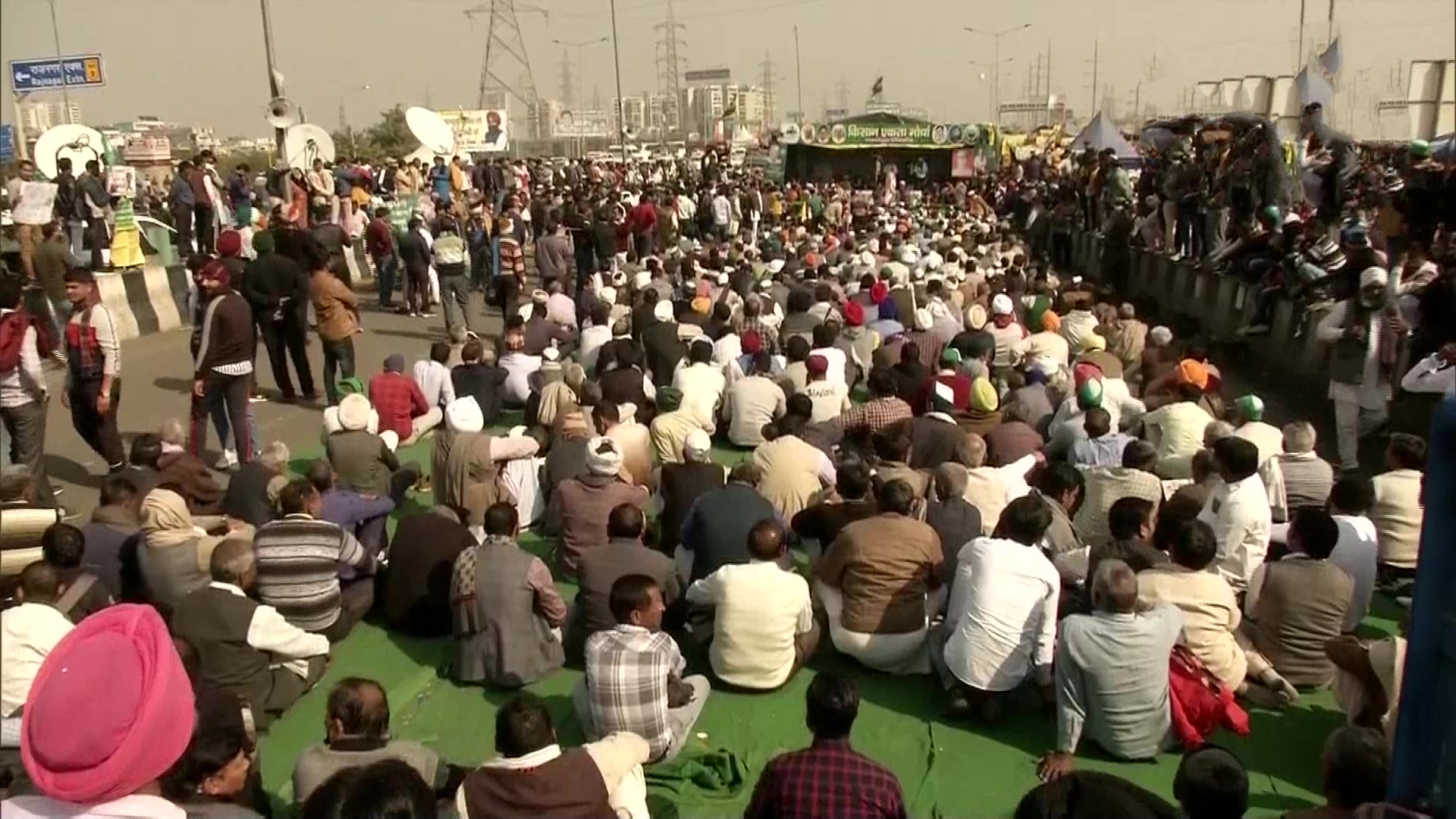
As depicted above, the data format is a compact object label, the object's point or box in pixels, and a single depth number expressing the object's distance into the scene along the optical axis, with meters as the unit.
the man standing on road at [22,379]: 6.70
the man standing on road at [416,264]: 15.32
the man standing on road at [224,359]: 8.00
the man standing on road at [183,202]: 16.34
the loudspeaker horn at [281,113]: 15.67
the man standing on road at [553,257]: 15.17
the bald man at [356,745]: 3.68
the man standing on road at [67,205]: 14.55
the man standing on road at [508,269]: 14.29
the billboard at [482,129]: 45.12
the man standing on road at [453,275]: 13.60
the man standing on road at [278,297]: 9.70
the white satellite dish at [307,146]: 18.00
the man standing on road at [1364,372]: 8.86
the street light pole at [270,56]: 15.21
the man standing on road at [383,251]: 15.48
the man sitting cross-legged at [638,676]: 4.50
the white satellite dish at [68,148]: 16.50
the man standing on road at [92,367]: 7.15
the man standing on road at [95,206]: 14.25
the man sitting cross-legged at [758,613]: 5.12
